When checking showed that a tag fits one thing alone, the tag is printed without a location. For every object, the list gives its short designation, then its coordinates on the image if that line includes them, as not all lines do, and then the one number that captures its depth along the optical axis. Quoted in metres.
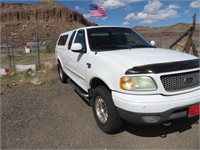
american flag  10.66
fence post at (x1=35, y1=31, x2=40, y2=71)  10.16
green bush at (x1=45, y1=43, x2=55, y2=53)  23.55
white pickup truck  3.01
